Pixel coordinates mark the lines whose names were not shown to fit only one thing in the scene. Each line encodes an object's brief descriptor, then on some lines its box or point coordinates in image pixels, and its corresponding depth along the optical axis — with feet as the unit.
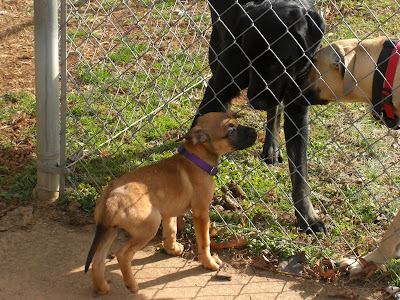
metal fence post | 11.36
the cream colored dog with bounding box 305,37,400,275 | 10.69
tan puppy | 9.57
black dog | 11.56
